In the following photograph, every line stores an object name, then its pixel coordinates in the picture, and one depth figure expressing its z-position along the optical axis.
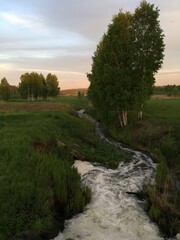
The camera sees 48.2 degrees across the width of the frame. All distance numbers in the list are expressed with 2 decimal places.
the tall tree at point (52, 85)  82.48
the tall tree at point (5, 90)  73.67
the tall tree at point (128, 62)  24.36
